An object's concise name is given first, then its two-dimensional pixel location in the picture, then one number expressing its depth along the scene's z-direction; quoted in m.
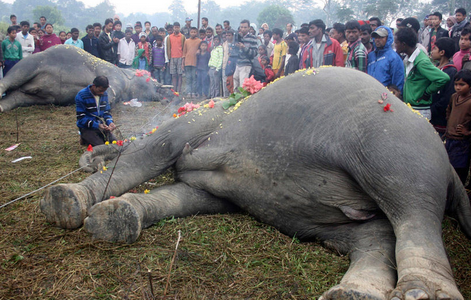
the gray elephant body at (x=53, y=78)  8.05
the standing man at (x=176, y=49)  11.92
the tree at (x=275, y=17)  38.25
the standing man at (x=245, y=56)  9.62
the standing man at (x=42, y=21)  13.95
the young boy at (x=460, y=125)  3.72
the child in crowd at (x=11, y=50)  9.91
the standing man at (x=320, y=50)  6.65
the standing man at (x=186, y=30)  14.05
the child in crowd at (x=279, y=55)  9.78
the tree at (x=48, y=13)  45.25
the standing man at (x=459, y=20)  8.37
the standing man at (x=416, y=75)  4.25
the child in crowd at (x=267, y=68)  9.01
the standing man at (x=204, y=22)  13.61
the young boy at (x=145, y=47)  12.59
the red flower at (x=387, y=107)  2.73
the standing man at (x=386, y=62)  4.75
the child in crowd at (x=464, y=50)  4.90
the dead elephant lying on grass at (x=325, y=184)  2.31
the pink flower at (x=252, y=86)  3.74
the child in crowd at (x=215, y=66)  10.89
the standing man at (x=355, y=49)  5.55
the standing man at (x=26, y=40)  10.88
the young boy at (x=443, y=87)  4.39
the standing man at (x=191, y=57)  11.63
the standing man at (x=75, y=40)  10.91
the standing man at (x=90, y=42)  10.98
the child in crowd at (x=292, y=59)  7.90
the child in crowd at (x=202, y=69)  11.66
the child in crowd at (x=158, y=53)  12.13
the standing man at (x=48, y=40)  11.42
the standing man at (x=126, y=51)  11.79
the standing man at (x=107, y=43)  11.05
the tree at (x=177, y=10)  105.62
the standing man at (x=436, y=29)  8.66
